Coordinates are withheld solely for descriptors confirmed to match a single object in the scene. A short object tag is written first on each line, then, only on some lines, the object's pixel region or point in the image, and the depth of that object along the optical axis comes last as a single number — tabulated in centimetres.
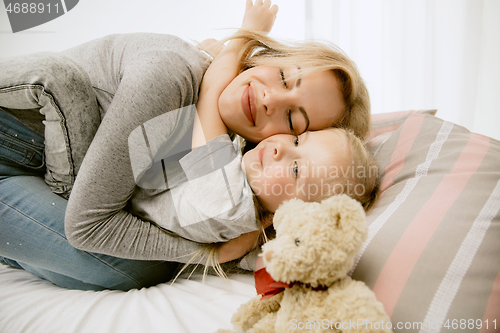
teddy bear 37
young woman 62
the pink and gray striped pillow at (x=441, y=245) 40
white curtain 124
